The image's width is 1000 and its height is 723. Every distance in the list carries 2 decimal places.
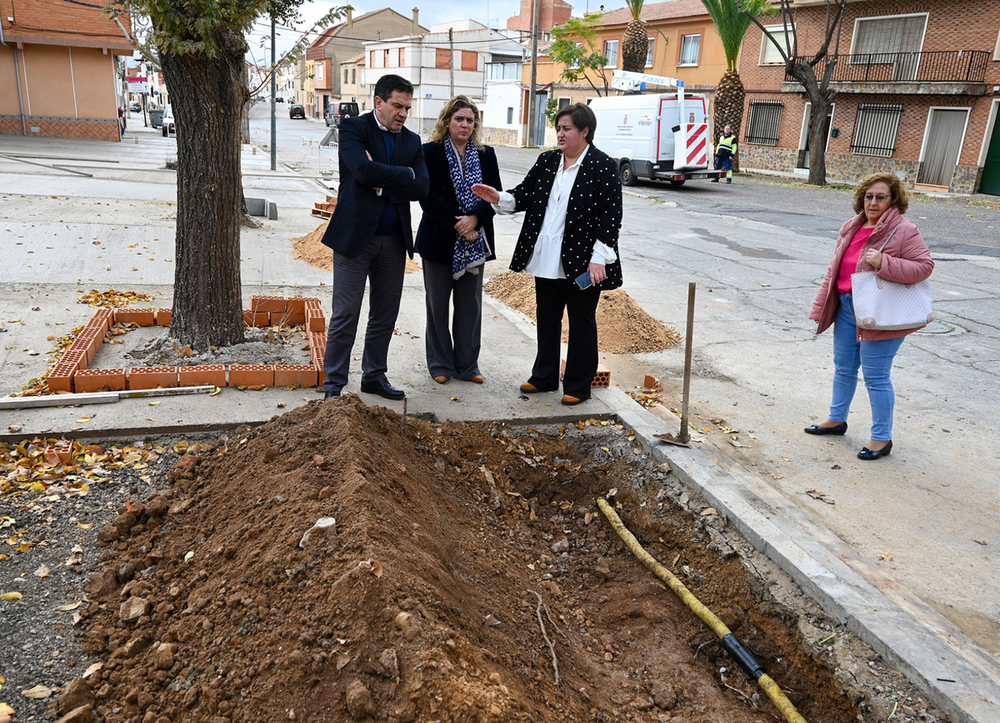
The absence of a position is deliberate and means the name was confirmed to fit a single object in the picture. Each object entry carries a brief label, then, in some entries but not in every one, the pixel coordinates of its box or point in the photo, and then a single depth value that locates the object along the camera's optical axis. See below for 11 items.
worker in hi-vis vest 26.53
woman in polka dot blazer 4.68
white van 20.92
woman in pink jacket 4.39
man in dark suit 4.39
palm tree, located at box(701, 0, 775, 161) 29.20
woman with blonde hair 4.89
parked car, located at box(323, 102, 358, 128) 35.61
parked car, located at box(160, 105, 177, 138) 35.10
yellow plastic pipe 2.70
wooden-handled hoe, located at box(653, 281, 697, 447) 4.19
